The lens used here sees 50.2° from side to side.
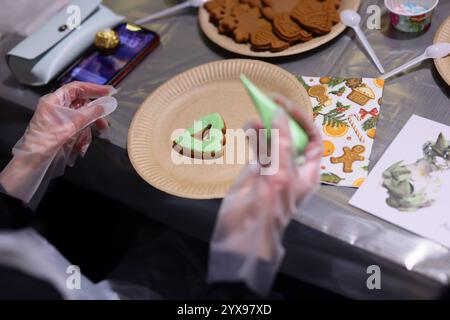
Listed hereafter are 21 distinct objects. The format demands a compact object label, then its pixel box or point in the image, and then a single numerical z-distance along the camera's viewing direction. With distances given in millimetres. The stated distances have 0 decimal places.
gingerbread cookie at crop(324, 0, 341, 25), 1077
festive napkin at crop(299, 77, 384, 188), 863
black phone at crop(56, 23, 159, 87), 1105
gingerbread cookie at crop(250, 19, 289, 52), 1060
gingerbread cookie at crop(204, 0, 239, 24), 1155
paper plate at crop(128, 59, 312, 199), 880
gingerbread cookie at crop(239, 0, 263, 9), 1160
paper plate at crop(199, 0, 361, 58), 1057
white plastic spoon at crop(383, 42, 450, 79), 958
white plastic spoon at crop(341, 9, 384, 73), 1061
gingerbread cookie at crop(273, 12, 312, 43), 1060
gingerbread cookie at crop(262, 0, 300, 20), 1125
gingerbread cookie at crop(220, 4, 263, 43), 1104
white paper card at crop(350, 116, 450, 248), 771
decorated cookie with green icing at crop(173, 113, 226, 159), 921
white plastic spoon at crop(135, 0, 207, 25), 1232
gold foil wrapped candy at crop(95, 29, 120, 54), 1121
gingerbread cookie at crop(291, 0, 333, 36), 1062
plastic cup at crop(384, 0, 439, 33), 1016
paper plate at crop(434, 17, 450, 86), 933
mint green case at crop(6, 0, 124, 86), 1095
